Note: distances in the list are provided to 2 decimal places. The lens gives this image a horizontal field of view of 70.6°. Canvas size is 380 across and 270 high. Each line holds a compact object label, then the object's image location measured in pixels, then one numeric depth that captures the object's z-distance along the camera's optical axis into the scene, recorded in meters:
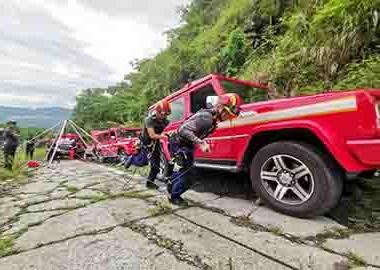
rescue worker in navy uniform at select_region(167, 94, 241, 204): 3.40
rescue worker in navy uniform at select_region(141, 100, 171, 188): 4.51
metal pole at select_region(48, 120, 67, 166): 10.05
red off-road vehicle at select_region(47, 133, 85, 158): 14.34
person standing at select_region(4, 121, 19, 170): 8.64
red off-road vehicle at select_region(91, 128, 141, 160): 11.27
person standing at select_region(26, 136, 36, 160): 13.10
